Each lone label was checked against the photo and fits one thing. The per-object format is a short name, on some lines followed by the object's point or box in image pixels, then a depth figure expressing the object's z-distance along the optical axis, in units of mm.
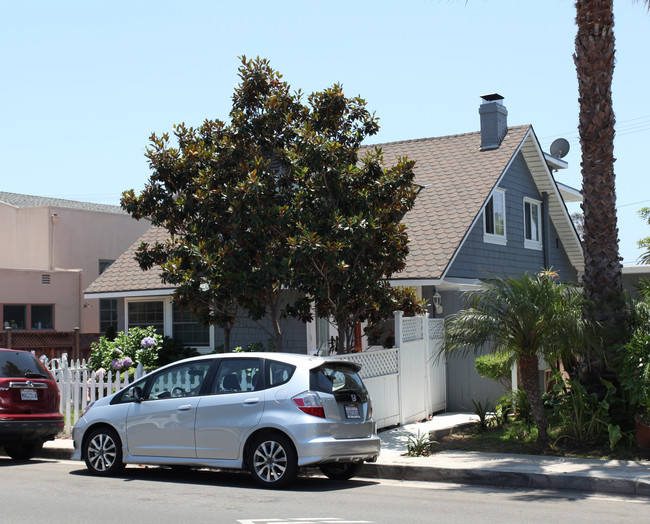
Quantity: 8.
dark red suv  12195
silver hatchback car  9805
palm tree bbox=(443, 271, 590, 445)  11992
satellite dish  25281
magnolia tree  13930
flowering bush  20219
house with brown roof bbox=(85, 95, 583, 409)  17797
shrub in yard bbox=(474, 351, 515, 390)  15234
